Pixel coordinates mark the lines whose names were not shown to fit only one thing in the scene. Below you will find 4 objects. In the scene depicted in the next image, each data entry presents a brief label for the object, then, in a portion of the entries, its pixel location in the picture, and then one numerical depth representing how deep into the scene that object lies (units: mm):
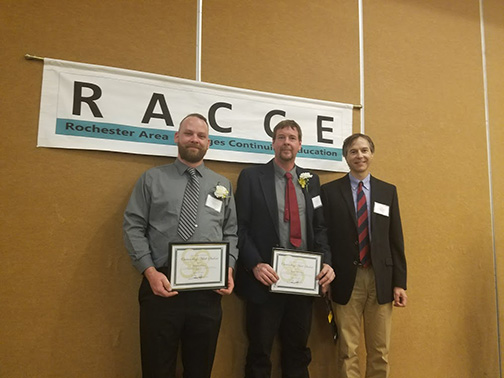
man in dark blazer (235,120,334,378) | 2188
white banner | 2262
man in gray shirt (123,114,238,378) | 1925
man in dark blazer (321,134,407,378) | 2275
